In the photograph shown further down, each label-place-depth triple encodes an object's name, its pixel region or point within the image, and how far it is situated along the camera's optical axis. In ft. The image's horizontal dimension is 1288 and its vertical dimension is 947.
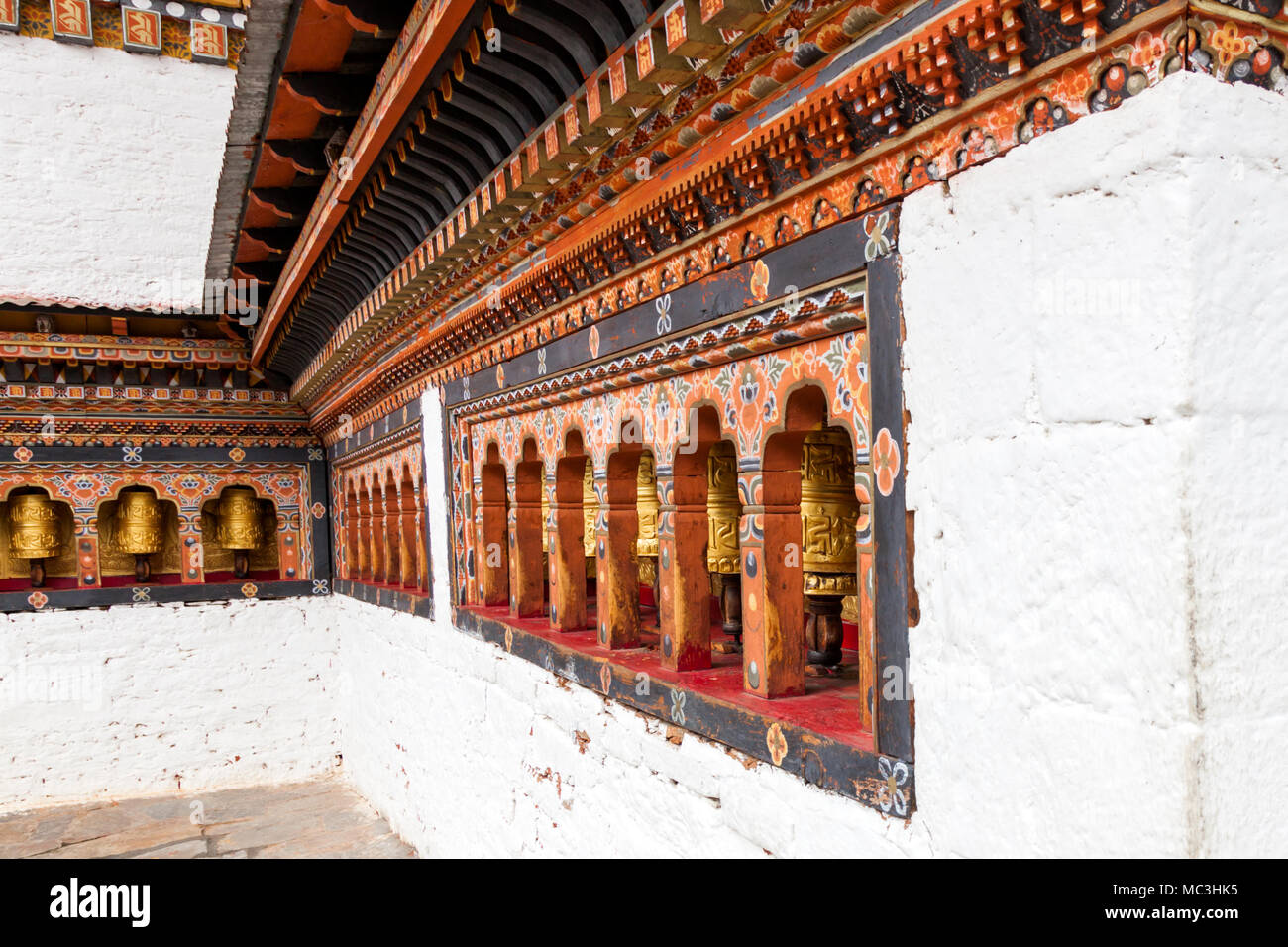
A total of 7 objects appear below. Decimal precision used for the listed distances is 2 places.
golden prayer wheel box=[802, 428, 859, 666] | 8.98
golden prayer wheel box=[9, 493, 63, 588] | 22.29
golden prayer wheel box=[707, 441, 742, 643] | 11.34
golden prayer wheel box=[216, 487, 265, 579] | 24.58
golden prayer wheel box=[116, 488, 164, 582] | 23.25
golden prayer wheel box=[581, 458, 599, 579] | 16.20
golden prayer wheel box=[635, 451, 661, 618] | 14.67
